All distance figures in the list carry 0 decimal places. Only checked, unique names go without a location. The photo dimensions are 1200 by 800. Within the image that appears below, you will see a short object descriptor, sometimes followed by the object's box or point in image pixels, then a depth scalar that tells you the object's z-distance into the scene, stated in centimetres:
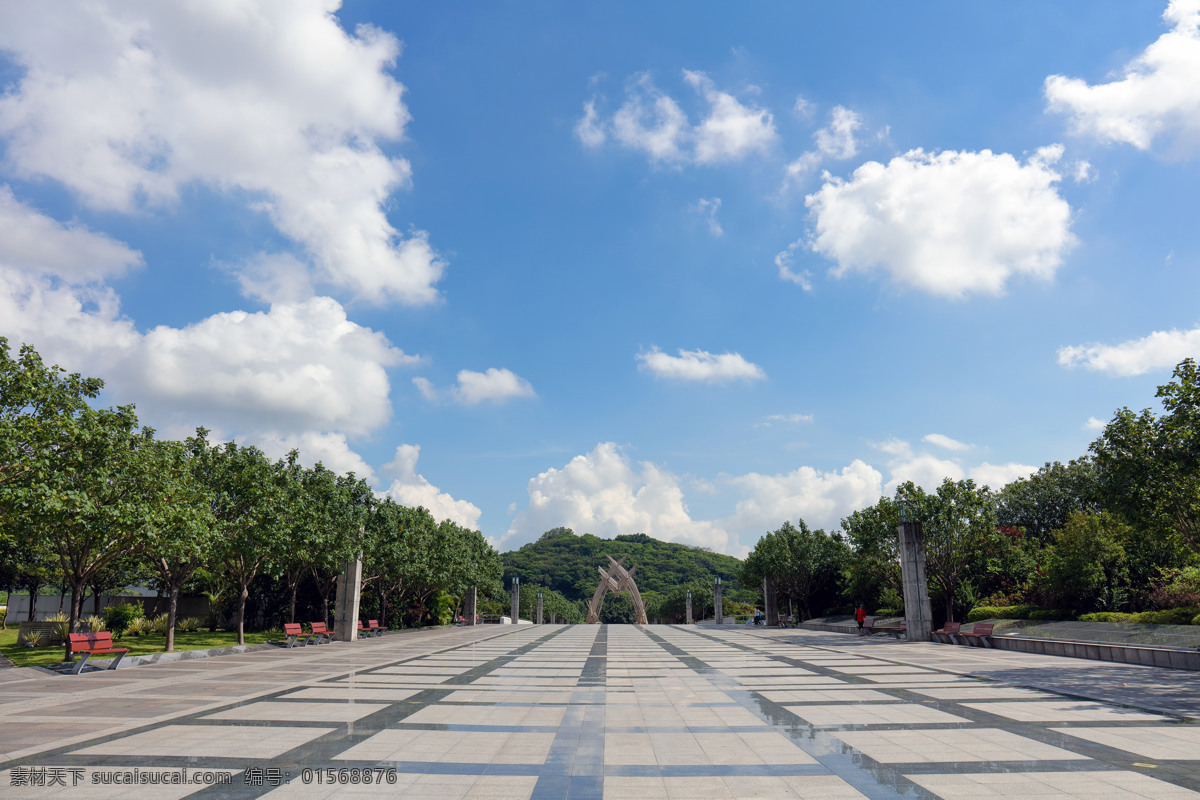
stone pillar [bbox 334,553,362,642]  2509
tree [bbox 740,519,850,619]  3859
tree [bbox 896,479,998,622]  2597
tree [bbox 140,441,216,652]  1620
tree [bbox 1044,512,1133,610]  2236
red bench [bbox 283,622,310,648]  2111
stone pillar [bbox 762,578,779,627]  4122
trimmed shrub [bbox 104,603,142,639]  2306
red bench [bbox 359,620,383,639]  2761
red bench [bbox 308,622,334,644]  2272
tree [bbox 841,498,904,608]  2788
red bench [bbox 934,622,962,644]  2261
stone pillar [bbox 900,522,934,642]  2445
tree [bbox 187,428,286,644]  1938
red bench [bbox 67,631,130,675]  1353
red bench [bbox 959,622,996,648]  2058
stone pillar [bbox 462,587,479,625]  4303
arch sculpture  6231
